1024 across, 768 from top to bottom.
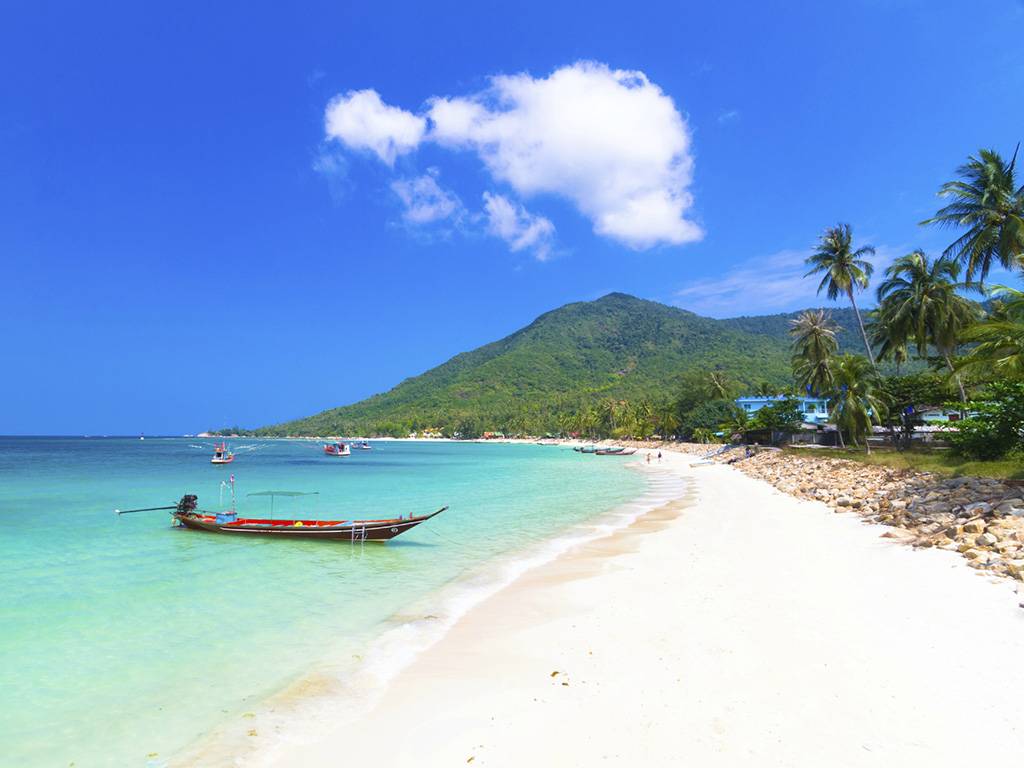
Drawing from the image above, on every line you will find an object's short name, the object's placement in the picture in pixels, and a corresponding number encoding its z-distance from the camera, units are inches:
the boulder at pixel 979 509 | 442.2
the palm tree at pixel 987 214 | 889.5
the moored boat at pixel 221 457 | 2332.9
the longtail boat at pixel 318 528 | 594.5
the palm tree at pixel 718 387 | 3403.1
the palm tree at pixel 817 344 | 1688.0
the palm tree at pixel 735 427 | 2253.9
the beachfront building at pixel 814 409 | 2497.0
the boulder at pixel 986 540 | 367.9
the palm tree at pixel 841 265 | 1491.1
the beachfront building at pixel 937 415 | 1378.0
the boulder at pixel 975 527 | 397.7
